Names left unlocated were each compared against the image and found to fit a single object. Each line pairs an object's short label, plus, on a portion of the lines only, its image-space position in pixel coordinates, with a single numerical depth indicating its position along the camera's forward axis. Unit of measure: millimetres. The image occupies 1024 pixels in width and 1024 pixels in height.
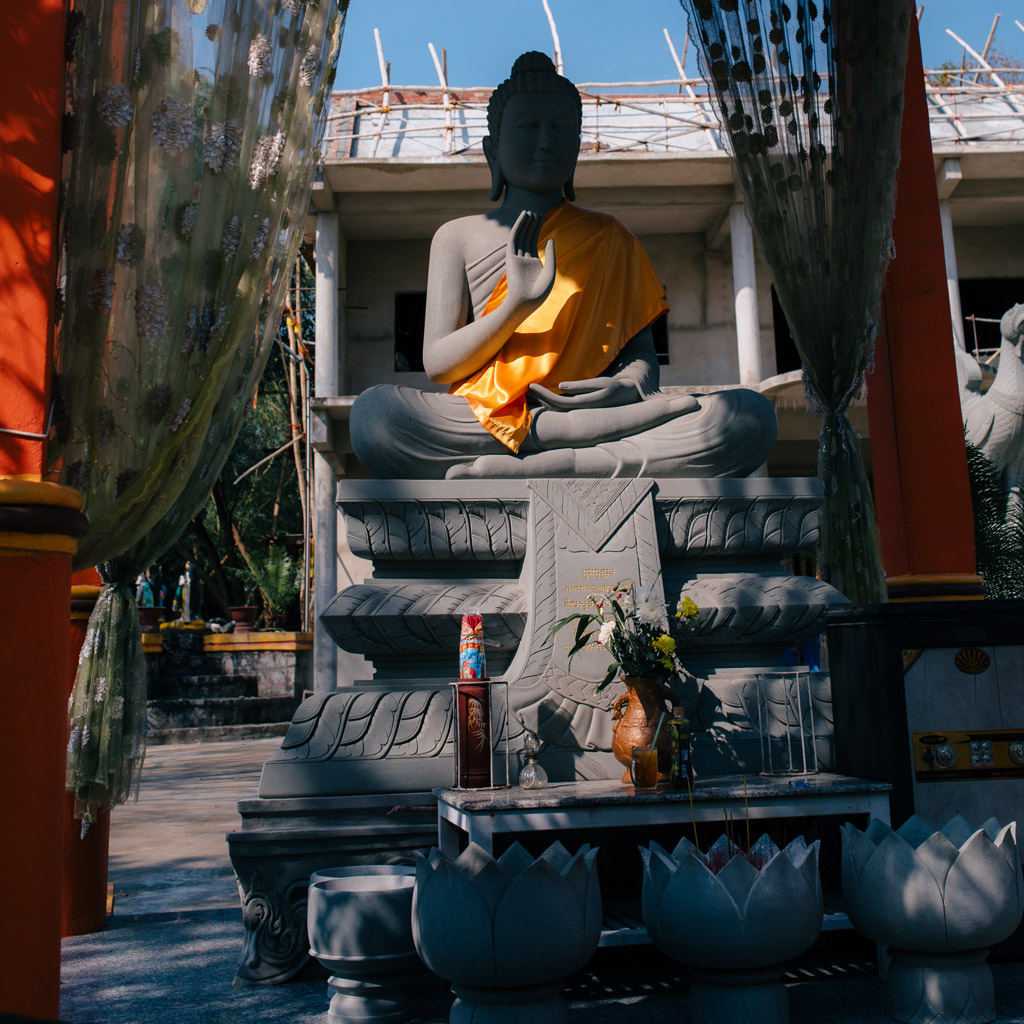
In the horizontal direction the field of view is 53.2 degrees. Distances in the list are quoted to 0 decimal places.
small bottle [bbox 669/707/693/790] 2859
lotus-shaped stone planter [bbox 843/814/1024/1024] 2363
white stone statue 9266
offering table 2623
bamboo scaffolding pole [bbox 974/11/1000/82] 12905
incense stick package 3111
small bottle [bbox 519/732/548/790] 2967
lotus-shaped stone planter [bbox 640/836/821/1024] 2268
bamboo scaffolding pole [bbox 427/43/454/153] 11259
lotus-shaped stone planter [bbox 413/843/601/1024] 2203
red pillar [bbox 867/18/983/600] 4754
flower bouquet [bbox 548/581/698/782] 3000
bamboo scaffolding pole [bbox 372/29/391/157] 11520
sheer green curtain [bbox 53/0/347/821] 2438
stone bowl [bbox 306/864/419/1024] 2547
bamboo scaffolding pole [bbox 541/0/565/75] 12283
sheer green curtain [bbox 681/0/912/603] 4387
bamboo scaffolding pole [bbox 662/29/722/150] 11508
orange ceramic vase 2967
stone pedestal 3338
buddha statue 4336
